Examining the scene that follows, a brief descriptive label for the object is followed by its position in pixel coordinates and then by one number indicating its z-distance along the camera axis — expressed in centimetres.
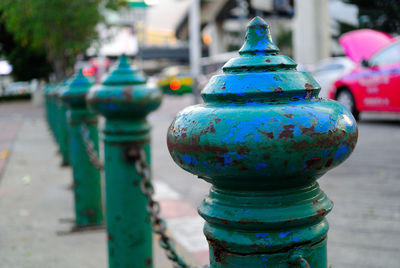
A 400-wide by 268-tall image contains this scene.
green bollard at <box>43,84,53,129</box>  1006
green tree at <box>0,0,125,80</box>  1547
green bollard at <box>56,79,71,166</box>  612
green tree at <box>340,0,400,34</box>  2448
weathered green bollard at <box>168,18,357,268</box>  99
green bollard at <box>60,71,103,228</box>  371
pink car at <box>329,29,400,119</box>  899
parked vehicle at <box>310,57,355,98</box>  1323
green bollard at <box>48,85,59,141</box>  846
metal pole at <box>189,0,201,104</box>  1696
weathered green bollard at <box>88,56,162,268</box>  241
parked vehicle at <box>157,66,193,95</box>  2989
